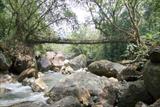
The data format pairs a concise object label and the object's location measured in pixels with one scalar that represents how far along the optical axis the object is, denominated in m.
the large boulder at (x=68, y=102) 3.00
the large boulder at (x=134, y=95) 2.79
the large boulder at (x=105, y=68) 5.73
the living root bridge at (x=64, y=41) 8.46
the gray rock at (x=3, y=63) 7.12
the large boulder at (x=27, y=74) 6.35
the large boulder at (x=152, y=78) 2.45
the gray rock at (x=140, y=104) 2.51
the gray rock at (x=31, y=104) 3.10
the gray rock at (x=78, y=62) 11.41
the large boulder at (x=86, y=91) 3.47
